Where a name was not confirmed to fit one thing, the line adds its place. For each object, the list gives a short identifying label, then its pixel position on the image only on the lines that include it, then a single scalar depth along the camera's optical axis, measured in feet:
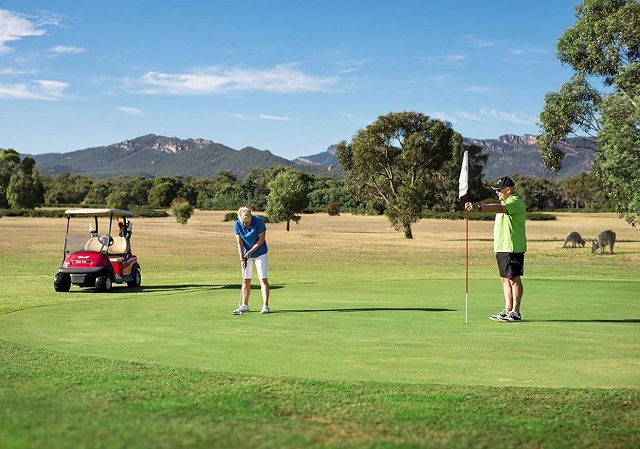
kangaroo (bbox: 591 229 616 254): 147.02
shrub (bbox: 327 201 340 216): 440.45
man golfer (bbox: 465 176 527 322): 45.37
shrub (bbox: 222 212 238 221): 364.17
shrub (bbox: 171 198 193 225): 311.27
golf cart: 68.18
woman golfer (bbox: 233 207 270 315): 48.91
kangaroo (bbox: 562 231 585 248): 165.48
